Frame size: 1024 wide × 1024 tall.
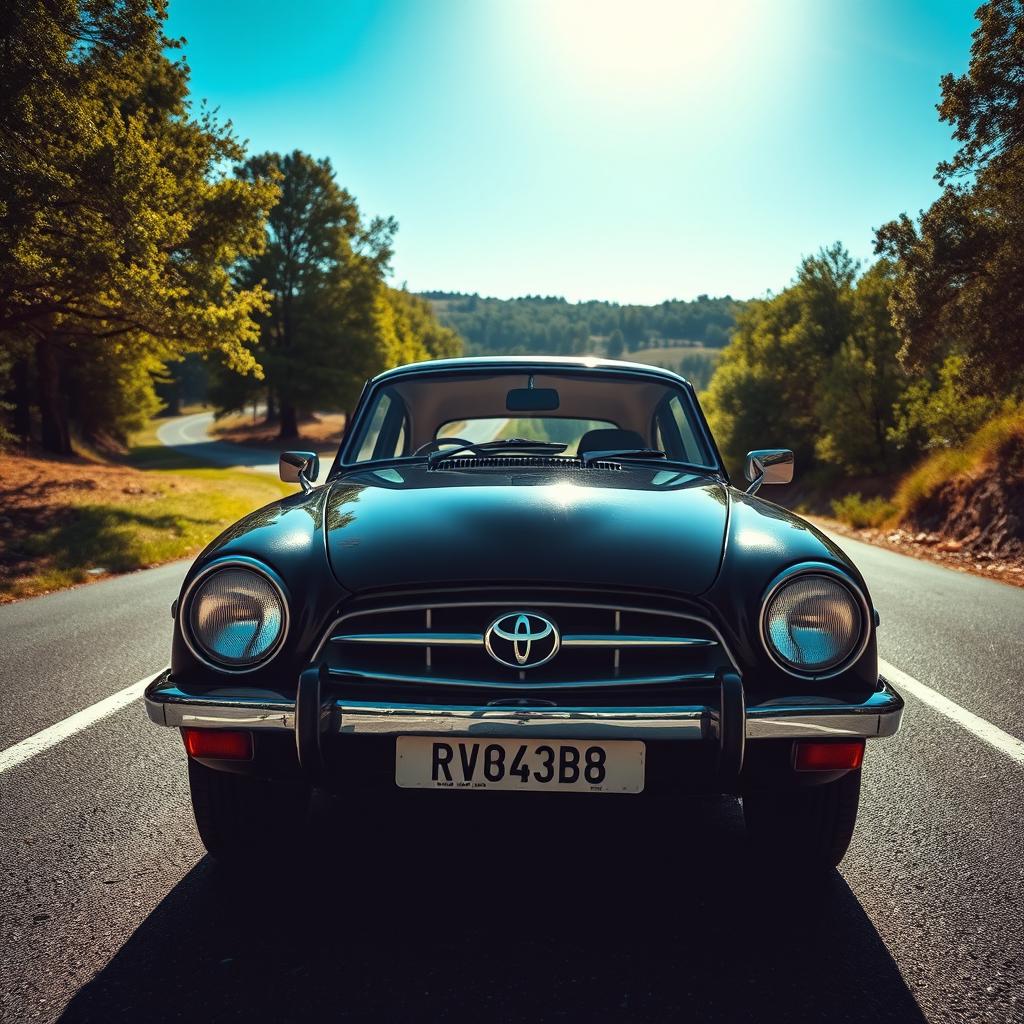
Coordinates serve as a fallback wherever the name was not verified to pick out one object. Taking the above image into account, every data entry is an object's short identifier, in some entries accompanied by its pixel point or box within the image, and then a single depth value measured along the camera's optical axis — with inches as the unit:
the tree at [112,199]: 497.0
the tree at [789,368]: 1499.8
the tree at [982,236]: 573.3
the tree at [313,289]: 1673.2
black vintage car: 88.4
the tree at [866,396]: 1201.4
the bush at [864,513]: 786.5
